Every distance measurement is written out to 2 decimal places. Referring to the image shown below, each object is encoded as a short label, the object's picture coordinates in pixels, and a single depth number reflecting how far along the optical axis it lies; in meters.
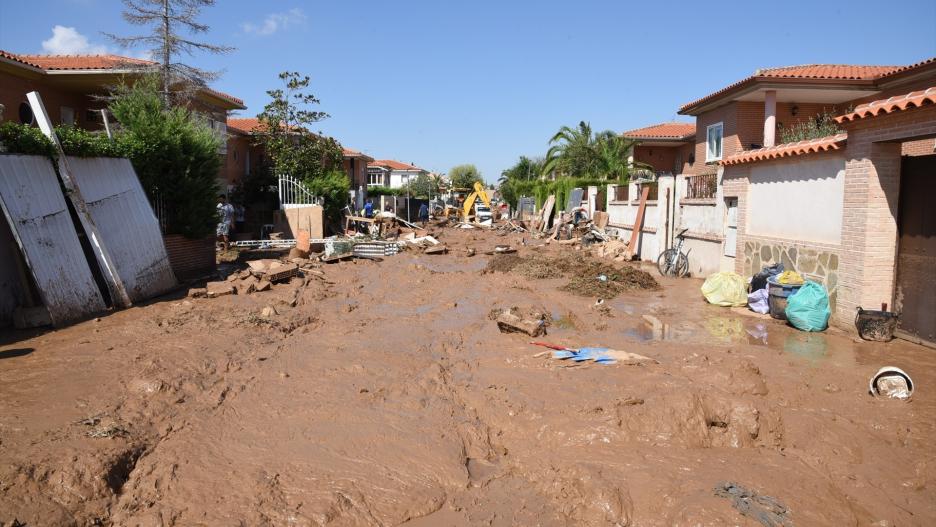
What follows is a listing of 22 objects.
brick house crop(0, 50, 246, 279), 14.40
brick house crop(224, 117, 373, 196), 24.95
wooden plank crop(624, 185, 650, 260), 19.25
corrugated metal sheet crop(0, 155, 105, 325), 8.52
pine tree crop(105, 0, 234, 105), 17.89
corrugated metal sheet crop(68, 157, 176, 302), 10.24
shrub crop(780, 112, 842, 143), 15.36
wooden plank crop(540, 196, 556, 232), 31.67
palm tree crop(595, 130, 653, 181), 33.31
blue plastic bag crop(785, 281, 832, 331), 9.49
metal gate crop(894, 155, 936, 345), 8.46
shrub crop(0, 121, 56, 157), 8.75
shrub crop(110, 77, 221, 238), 12.23
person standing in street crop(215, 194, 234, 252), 18.59
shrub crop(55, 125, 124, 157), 9.74
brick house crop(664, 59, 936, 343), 8.55
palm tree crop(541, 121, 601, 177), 40.72
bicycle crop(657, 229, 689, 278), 15.89
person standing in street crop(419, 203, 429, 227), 39.06
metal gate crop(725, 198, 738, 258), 13.69
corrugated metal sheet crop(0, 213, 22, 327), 8.80
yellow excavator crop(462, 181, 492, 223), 39.19
